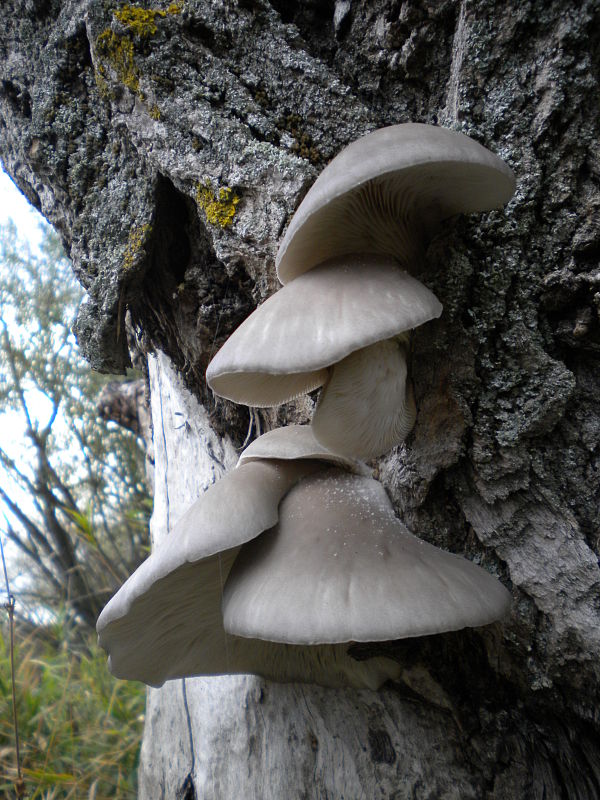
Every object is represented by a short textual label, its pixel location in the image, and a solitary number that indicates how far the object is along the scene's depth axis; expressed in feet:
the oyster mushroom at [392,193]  0.76
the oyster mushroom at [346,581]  0.78
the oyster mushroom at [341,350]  0.76
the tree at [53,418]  7.29
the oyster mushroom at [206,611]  0.85
